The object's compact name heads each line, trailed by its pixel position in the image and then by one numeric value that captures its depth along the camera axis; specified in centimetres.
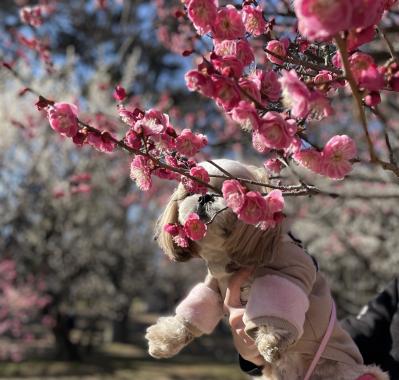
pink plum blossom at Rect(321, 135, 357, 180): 55
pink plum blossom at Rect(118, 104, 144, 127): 61
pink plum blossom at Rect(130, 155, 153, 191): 62
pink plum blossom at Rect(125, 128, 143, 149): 60
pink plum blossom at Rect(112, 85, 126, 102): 63
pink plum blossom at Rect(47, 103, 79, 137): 58
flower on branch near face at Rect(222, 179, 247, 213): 58
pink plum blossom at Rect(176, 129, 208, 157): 61
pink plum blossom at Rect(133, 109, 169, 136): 59
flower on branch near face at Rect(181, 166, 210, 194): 62
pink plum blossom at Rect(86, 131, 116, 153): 60
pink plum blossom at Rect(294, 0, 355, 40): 42
